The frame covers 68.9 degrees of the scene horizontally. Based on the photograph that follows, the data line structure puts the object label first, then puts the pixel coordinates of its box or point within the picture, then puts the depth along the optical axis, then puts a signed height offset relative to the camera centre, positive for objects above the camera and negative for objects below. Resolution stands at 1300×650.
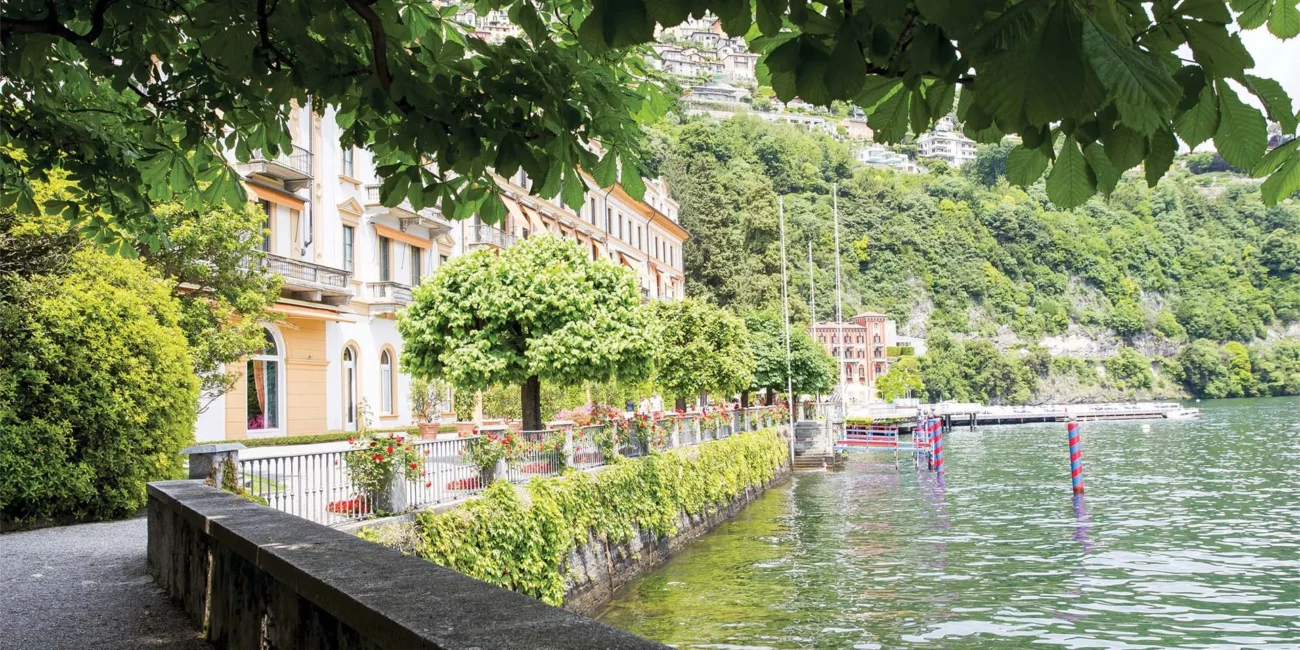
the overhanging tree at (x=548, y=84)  1.71 +1.03
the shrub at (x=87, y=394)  12.04 +0.13
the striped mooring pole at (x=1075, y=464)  29.70 -2.84
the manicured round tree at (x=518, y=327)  19.94 +1.38
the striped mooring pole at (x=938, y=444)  36.46 -2.56
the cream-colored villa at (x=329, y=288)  23.80 +3.02
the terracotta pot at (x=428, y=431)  20.30 -0.81
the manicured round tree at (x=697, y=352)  38.06 +1.34
